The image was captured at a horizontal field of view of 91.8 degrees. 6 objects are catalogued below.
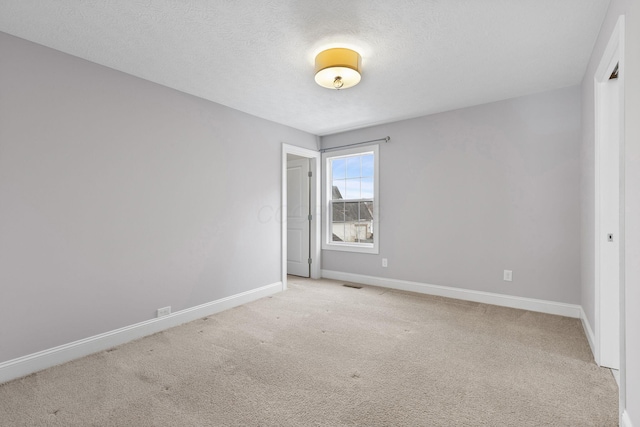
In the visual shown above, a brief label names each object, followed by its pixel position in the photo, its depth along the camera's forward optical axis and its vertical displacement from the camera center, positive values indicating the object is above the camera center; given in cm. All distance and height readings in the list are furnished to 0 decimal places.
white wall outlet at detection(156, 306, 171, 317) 312 -99
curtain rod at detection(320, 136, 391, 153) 463 +111
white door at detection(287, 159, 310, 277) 546 -6
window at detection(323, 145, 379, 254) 490 +23
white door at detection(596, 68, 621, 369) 226 -10
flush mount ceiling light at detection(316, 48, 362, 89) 244 +117
